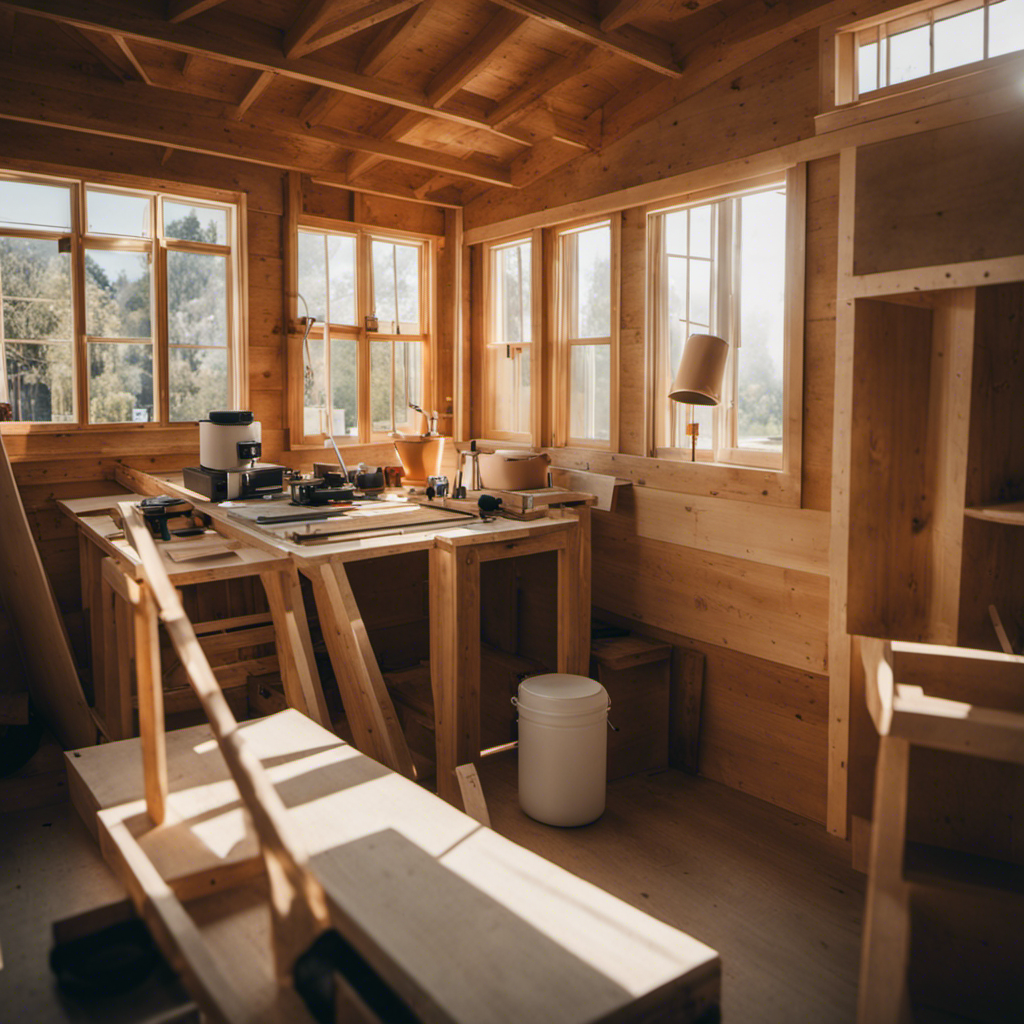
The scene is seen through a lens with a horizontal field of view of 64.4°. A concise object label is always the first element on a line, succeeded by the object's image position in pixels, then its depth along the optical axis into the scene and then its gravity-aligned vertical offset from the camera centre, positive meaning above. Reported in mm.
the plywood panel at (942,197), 2291 +706
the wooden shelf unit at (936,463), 2539 -99
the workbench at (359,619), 3160 -733
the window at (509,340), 5430 +622
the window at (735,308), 3859 +626
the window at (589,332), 4754 +601
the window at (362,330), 5309 +686
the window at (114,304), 4414 +721
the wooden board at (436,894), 1548 -1049
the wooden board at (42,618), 3670 -866
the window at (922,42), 3031 +1541
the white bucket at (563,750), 3480 -1373
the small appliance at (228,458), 4062 -139
